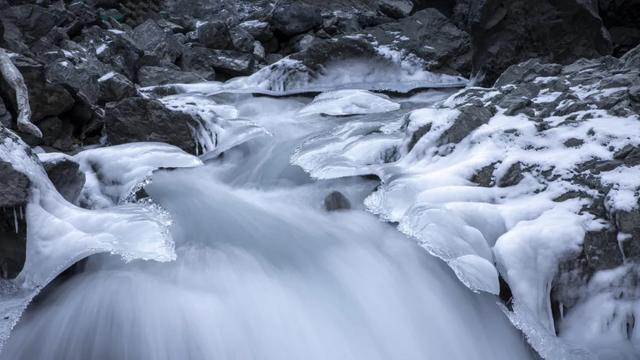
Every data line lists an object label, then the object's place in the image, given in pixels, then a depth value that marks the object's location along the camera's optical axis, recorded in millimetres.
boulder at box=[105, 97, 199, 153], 6219
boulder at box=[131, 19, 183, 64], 11508
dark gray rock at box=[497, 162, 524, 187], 4113
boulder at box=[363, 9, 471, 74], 10570
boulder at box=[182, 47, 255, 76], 11281
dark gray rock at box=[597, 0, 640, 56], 10383
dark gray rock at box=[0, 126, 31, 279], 3609
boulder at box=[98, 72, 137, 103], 7398
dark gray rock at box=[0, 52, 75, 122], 6215
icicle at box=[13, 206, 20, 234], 3648
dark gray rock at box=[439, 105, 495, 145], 4926
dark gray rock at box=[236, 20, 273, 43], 12817
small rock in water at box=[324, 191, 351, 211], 4703
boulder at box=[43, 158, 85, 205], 4449
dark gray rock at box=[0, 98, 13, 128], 5617
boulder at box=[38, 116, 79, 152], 6355
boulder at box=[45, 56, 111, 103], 7988
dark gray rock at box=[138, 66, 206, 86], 10070
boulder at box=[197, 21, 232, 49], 12094
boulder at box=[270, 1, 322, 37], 13148
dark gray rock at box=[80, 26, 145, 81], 10141
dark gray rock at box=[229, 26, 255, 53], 12273
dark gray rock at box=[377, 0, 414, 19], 15984
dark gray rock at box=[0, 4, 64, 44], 10375
